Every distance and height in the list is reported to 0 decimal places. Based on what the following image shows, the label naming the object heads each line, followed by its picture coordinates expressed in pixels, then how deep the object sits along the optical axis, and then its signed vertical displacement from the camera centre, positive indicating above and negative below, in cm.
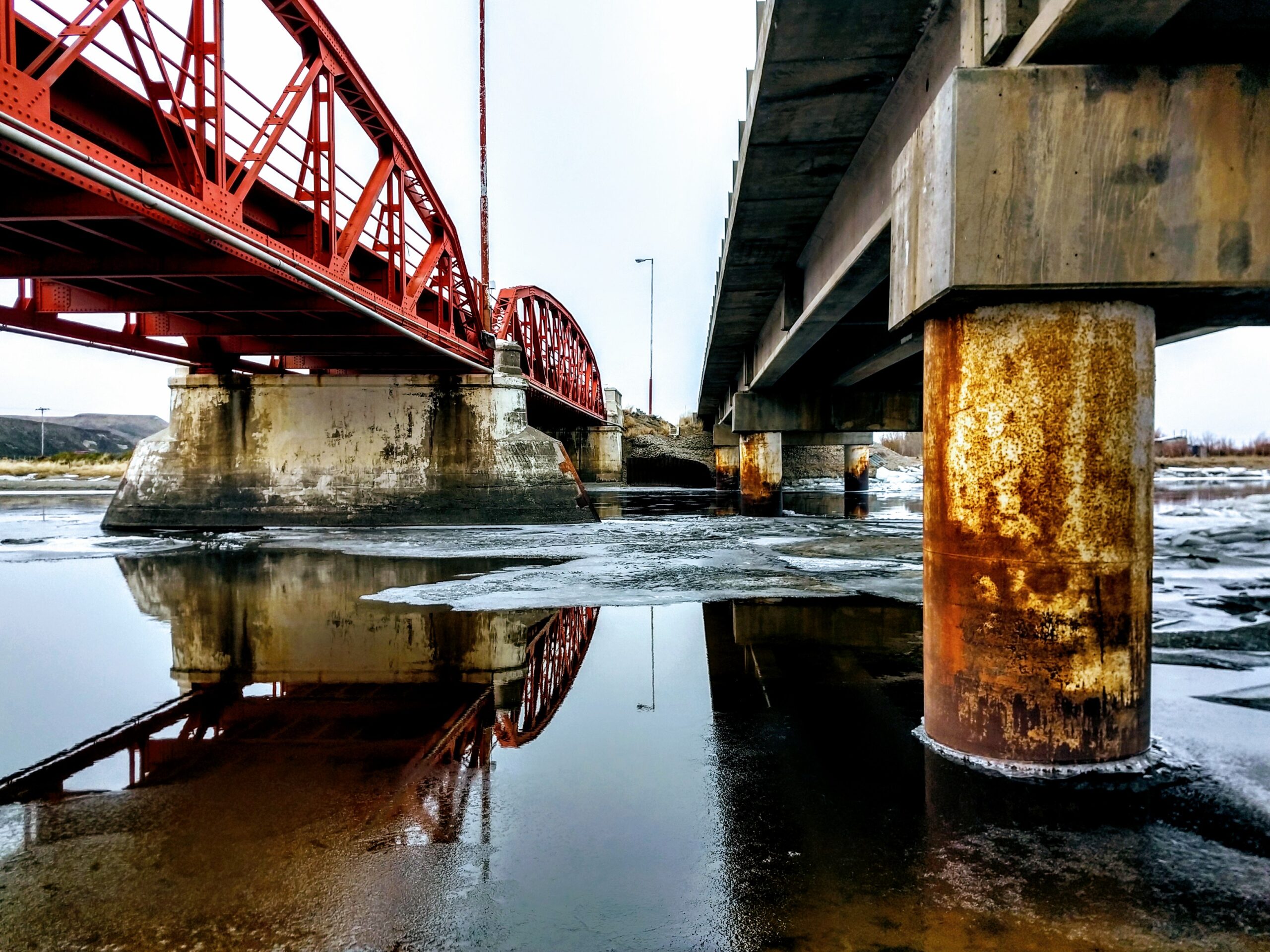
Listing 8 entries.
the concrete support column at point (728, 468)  4881 -41
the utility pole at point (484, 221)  2530 +749
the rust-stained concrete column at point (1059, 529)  418 -35
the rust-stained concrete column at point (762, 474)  2797 -44
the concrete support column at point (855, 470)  4384 -44
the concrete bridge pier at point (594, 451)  5831 +72
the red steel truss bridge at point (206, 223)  833 +323
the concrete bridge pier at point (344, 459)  2142 +5
